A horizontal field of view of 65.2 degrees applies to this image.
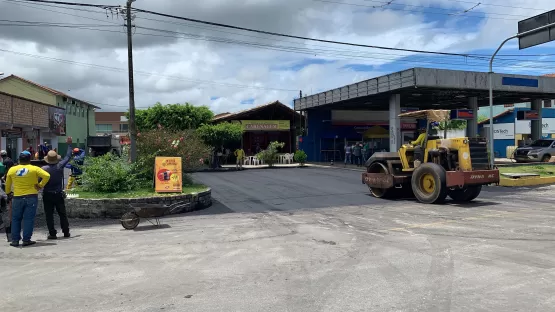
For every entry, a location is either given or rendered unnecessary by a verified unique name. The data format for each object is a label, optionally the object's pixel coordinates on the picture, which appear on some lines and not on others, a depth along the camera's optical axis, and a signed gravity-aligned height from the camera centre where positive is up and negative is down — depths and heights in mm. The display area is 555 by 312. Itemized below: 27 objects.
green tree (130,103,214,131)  34550 +2860
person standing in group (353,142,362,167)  29828 -220
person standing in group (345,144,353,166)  31562 -257
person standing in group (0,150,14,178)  11477 -186
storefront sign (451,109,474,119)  27897 +2139
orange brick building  22016 +1828
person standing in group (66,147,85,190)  12367 -445
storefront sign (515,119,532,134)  40775 +1748
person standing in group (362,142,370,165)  29891 -232
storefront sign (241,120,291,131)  35625 +2078
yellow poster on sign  11852 -646
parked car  29484 -397
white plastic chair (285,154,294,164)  33656 -664
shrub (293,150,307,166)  31391 -557
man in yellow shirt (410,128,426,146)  13297 +284
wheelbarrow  9254 -1345
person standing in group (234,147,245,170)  30362 -471
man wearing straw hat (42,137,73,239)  8523 -820
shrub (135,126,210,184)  12914 +54
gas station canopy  23734 +3593
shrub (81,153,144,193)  11617 -651
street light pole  15390 +4030
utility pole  13562 +2111
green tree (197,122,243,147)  30156 +1235
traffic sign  15344 +4133
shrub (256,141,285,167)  31562 -372
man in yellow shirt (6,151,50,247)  7837 -761
